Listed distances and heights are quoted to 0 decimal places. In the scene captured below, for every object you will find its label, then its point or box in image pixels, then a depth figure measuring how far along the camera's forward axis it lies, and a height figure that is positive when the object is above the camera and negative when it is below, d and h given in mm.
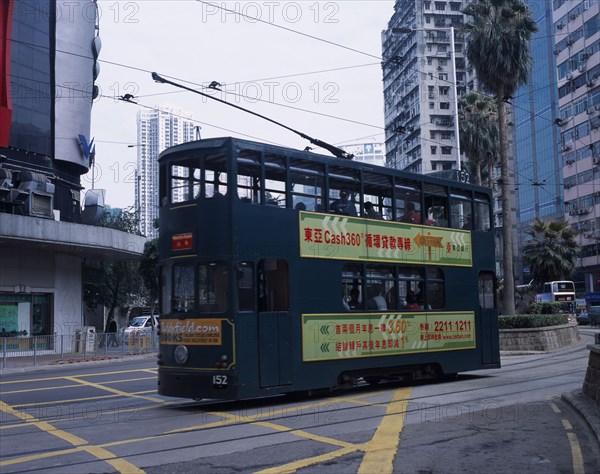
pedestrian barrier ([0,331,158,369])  26953 -1453
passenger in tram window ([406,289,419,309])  15430 +57
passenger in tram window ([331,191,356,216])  14123 +1953
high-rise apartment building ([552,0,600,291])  61438 +15884
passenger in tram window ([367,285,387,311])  14594 +55
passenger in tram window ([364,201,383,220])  14727 +1878
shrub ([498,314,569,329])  26188 -775
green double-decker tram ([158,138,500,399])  12312 +616
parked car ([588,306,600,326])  48897 -1182
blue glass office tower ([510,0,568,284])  77062 +17816
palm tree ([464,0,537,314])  30047 +10576
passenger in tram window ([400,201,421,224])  15562 +1915
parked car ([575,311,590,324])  56000 -1569
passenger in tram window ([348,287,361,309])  14203 +101
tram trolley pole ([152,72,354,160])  13953 +3746
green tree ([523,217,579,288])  52406 +3650
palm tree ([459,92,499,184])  43594 +10324
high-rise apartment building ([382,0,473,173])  90750 +27855
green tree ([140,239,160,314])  46719 +2929
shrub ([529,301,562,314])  30156 -369
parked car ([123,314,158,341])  43938 -777
